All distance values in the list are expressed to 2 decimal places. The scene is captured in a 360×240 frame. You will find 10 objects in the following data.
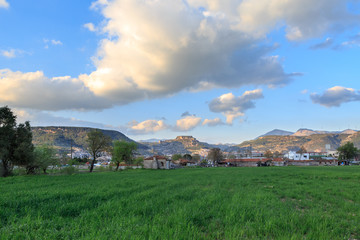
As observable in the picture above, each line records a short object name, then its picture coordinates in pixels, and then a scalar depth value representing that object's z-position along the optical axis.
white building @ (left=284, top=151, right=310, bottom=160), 190.38
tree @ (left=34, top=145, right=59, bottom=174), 40.59
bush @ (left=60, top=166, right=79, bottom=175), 47.28
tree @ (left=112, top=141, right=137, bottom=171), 79.62
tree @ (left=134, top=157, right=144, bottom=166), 151.38
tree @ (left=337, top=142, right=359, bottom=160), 131.62
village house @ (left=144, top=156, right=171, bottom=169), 97.19
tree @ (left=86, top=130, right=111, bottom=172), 66.19
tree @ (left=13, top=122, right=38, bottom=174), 35.80
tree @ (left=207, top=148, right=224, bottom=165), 163.12
